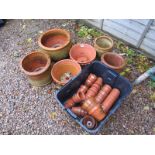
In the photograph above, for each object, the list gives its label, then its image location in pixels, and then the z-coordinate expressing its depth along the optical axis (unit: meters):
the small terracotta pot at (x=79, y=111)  2.11
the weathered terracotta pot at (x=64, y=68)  2.48
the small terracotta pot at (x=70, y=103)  2.17
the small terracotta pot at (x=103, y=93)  2.16
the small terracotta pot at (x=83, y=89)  2.26
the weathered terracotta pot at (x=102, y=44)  2.67
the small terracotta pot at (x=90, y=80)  2.32
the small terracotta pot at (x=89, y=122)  2.05
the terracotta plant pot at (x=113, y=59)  2.55
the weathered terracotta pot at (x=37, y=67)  2.41
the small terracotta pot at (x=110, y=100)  2.10
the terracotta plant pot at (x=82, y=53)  2.66
